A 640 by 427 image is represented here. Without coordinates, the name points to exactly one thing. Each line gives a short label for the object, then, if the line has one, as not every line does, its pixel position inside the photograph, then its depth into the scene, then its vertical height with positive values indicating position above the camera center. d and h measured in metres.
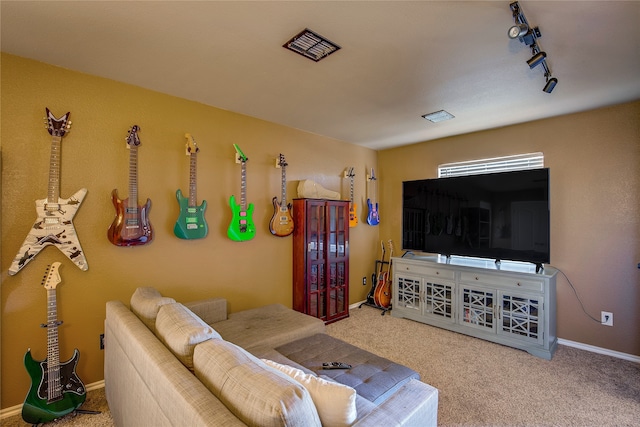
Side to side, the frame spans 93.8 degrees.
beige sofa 0.96 -0.62
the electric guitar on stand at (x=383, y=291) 4.29 -1.03
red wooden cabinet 3.56 -0.48
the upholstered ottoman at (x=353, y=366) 1.71 -0.96
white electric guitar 2.05 -0.02
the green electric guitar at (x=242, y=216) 3.07 +0.03
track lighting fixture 1.53 +0.98
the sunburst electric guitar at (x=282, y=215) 3.42 +0.05
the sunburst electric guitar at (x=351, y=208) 4.34 +0.16
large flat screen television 3.08 +0.05
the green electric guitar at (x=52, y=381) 1.92 -1.10
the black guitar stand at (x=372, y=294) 4.30 -1.15
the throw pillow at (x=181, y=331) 1.34 -0.54
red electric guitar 2.38 +0.02
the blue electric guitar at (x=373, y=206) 4.66 +0.20
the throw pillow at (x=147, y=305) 1.77 -0.54
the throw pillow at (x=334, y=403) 1.08 -0.67
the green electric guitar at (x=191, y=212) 2.70 +0.06
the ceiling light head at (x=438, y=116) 3.11 +1.11
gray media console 2.93 -0.88
